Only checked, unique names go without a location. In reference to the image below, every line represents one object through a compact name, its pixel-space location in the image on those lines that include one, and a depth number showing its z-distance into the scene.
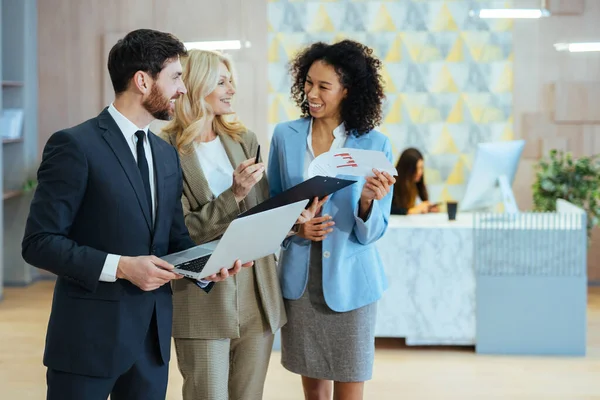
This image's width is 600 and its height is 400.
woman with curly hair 2.80
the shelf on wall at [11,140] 6.87
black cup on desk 5.21
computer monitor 5.05
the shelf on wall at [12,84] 6.85
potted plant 5.45
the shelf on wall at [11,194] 6.92
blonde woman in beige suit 2.60
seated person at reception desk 5.98
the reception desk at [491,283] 4.93
